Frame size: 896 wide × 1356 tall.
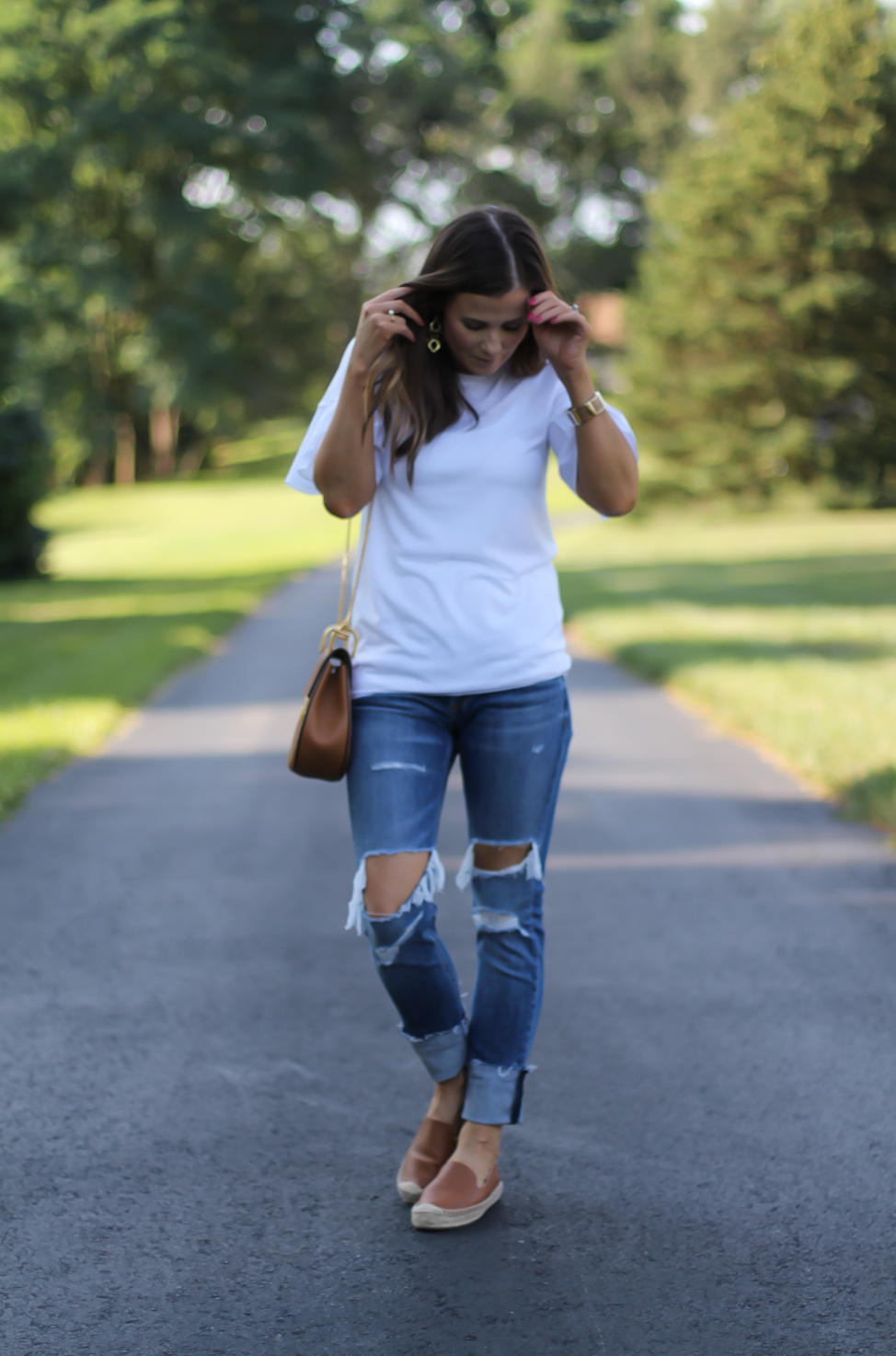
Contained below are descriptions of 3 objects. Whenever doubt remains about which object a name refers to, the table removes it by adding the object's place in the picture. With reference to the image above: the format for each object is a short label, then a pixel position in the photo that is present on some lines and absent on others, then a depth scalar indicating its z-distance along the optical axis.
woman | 2.79
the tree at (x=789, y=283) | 29.25
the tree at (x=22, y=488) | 19.83
